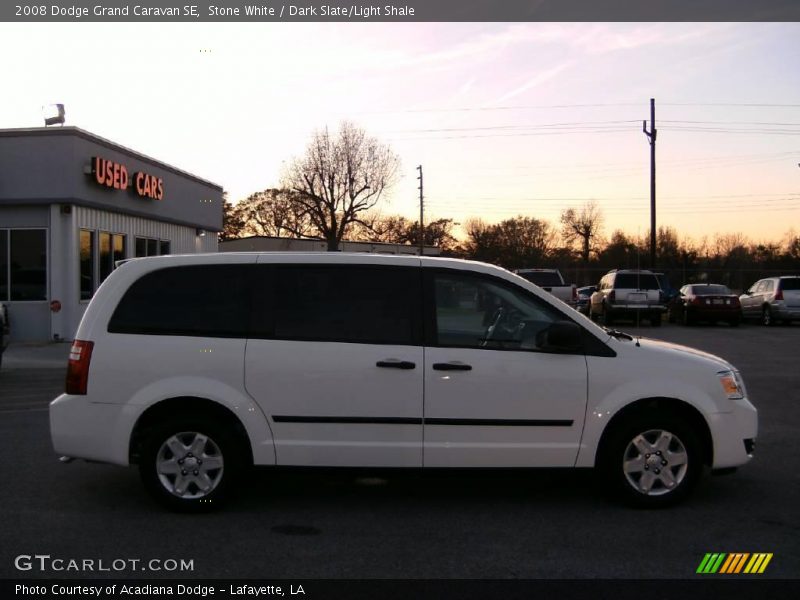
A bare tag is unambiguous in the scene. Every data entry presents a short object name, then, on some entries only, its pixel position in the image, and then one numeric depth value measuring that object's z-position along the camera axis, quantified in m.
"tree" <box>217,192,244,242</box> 74.06
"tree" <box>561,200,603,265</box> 81.81
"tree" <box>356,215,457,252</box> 55.72
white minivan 5.32
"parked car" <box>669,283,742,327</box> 25.17
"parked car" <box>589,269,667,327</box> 24.80
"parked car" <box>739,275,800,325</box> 25.33
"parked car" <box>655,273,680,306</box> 28.57
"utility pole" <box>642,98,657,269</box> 34.31
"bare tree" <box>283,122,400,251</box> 50.62
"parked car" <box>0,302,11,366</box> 12.27
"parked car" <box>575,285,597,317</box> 31.72
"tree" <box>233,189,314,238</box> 54.41
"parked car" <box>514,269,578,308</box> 22.49
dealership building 18.44
